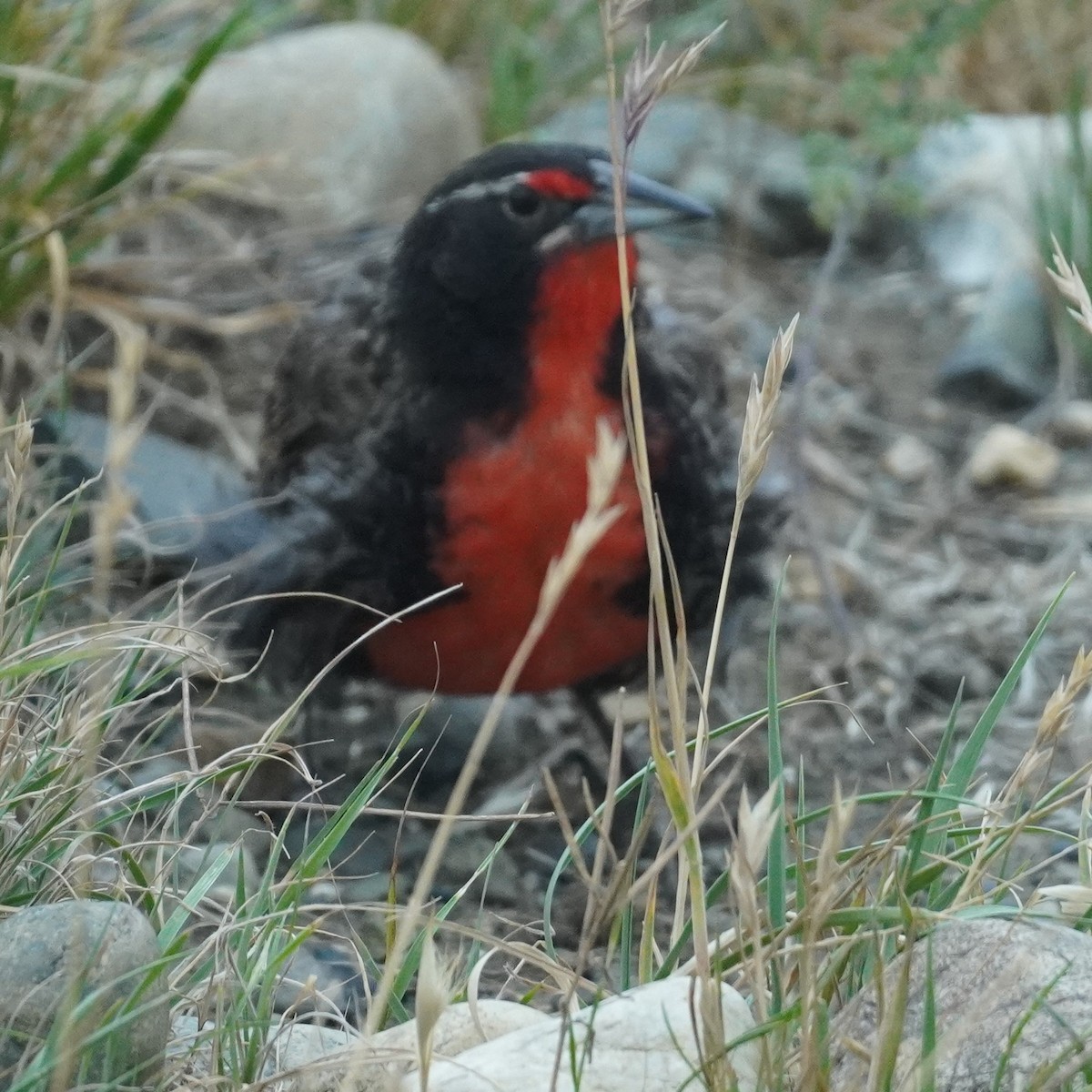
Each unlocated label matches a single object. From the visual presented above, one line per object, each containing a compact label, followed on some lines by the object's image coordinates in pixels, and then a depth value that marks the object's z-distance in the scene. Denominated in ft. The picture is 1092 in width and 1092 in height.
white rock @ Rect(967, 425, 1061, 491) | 27.96
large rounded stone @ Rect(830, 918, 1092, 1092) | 10.05
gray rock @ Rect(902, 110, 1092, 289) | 33.37
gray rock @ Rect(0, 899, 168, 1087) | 10.01
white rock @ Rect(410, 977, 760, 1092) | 10.11
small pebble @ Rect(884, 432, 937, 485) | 28.66
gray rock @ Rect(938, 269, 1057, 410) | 30.14
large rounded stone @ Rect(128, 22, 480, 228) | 31.35
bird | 18.07
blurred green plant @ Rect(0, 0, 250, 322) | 22.59
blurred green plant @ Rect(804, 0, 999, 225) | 23.76
